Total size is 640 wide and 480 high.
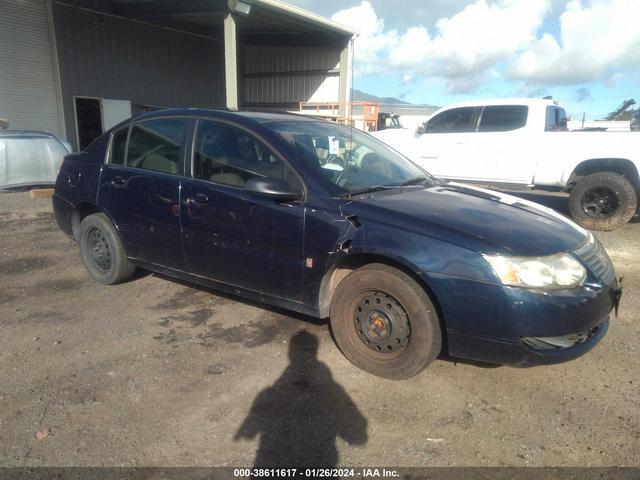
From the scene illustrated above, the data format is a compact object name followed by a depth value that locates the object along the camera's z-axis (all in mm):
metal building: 13297
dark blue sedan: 2582
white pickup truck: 6832
